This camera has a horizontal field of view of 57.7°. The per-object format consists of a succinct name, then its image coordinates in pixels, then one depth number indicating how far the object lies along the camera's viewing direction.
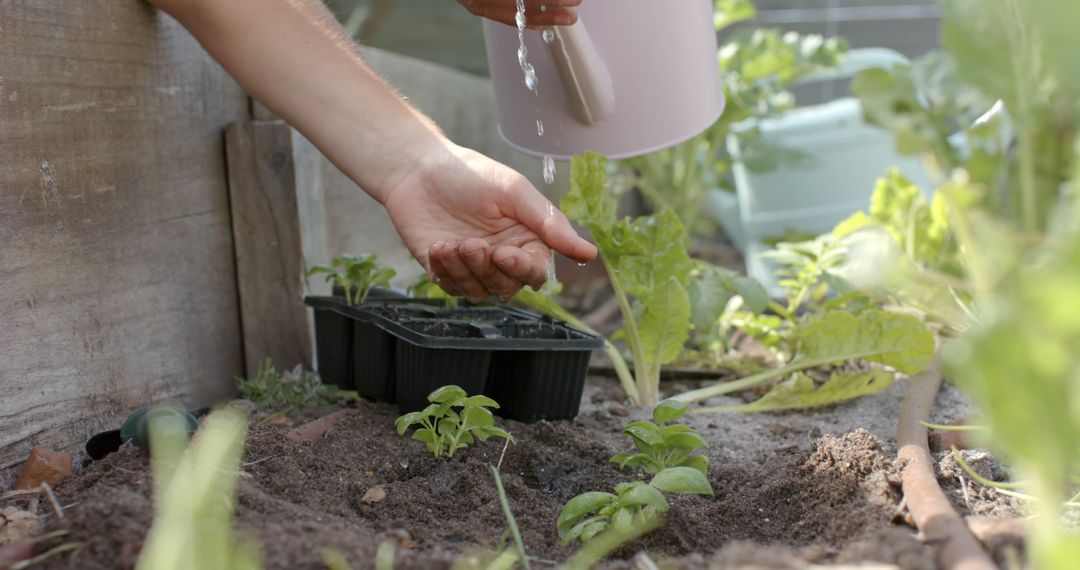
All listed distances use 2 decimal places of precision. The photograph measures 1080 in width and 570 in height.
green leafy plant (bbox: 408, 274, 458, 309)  1.78
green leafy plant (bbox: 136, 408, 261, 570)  0.74
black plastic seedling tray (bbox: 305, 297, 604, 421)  1.44
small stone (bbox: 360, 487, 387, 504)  1.18
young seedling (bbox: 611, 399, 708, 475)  1.24
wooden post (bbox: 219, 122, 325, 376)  1.80
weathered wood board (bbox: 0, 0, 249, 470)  1.32
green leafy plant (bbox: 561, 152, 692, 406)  1.65
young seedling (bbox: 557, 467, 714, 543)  1.05
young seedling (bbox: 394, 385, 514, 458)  1.25
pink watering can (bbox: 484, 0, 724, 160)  1.70
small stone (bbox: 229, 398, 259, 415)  1.54
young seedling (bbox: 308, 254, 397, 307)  1.64
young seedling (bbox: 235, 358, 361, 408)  1.62
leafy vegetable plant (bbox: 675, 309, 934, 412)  1.65
